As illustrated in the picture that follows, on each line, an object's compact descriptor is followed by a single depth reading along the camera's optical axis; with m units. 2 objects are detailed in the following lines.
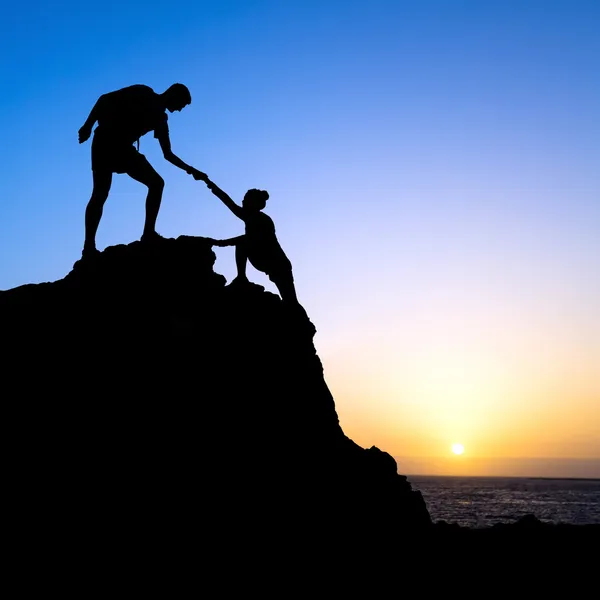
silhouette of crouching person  11.71
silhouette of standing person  10.29
